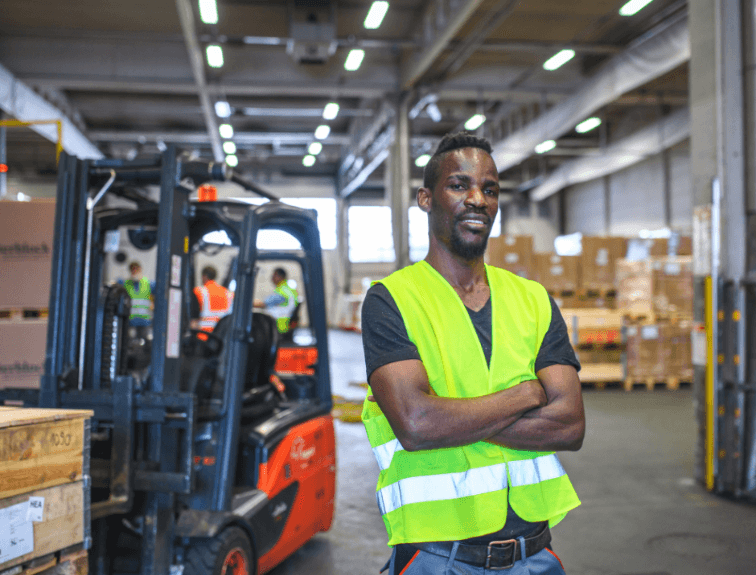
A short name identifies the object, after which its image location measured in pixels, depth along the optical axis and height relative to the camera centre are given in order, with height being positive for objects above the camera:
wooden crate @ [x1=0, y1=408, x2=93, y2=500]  2.05 -0.44
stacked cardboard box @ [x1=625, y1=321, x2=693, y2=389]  11.44 -0.47
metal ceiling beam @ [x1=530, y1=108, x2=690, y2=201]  14.51 +4.44
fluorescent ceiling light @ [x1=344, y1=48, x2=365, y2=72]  11.78 +4.86
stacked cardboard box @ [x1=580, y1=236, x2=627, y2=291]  13.02 +1.41
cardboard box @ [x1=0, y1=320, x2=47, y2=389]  4.46 -0.24
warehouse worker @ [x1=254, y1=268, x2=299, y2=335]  7.63 +0.23
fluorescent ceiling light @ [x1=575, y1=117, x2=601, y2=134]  14.31 +4.56
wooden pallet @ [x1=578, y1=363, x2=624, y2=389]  11.51 -0.86
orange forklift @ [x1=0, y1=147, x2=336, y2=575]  2.94 -0.30
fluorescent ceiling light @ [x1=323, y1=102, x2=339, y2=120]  15.26 +5.09
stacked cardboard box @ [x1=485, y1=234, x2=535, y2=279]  12.60 +1.38
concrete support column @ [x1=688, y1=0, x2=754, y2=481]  5.38 +1.68
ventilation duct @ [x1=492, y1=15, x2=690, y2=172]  10.13 +4.47
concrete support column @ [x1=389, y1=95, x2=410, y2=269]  13.54 +3.05
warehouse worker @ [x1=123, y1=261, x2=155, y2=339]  8.30 +0.25
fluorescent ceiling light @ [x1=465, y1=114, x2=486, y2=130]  14.15 +4.53
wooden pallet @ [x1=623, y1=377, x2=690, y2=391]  11.43 -0.96
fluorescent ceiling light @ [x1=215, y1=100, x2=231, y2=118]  14.09 +4.69
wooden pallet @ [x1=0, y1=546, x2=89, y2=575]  2.13 -0.84
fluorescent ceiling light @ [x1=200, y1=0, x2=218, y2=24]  9.24 +4.52
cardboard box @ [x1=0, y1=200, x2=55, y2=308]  4.46 +0.45
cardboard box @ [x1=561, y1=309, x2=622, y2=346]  11.75 -0.02
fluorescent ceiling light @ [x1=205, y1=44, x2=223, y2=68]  11.14 +4.65
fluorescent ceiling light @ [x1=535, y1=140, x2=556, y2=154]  15.37 +4.39
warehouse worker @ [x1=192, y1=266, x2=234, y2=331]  6.33 +0.20
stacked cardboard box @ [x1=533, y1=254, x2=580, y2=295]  12.84 +1.08
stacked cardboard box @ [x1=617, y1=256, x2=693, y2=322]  11.78 +0.70
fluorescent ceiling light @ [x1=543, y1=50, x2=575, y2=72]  11.77 +4.94
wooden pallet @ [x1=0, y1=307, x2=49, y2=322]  4.50 +0.02
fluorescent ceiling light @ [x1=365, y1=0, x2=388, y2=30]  9.62 +4.70
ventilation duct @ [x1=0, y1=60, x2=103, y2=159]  11.27 +4.13
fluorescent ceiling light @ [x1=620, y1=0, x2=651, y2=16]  9.88 +4.91
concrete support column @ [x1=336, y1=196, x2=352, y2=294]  27.02 +3.17
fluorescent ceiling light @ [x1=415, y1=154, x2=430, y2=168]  19.14 +4.94
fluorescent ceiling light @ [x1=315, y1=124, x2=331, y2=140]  17.75 +5.30
